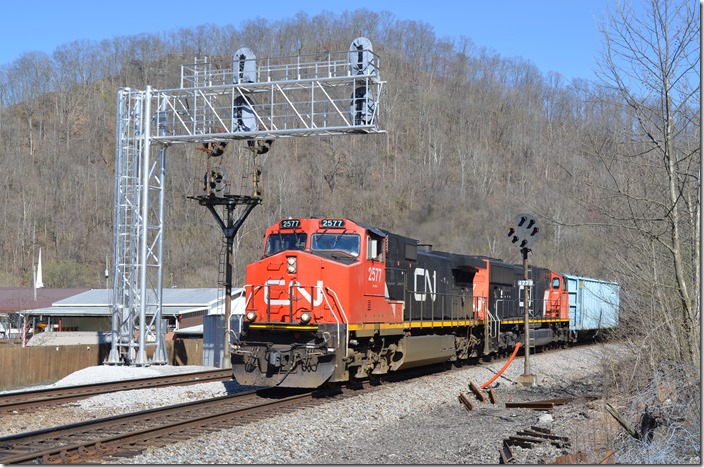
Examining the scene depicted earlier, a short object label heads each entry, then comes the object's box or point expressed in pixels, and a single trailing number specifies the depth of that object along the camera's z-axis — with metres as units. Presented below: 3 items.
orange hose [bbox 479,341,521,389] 18.98
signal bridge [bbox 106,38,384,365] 22.86
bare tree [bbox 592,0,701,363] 12.27
